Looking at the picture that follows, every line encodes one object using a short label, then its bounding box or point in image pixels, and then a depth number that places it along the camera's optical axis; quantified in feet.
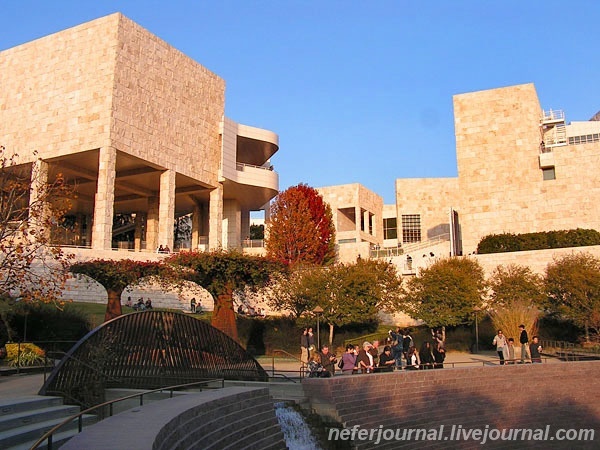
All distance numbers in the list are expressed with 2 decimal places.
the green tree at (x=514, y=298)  81.10
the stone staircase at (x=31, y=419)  25.63
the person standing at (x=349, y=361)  52.54
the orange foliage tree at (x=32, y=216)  42.06
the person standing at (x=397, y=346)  58.75
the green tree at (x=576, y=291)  86.43
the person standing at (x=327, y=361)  48.80
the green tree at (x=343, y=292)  94.68
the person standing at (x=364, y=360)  51.37
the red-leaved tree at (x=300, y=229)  147.33
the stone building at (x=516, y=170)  126.72
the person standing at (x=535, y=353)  60.64
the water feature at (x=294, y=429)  39.63
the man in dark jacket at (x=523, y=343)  65.21
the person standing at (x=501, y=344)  63.82
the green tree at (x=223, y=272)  68.03
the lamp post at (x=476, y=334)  89.66
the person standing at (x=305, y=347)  60.70
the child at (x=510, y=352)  63.79
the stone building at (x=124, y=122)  126.21
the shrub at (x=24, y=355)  49.24
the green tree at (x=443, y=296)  94.53
